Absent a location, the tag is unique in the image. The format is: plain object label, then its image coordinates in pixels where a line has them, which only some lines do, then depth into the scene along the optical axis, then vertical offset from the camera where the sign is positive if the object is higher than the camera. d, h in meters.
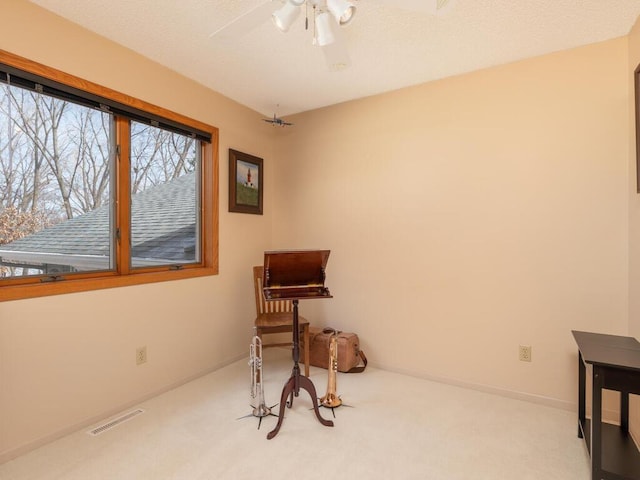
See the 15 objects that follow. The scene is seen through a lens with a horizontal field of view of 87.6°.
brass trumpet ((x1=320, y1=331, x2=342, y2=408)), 2.41 -1.08
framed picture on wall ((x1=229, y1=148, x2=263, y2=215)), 3.31 +0.60
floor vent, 2.14 -1.22
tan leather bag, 3.03 -1.04
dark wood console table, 1.55 -0.74
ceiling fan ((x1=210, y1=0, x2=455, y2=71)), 1.49 +1.05
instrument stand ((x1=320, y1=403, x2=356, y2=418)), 2.37 -1.22
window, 1.97 +0.39
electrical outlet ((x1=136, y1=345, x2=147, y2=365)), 2.51 -0.87
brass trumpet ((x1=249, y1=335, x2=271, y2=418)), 2.29 -1.03
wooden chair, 2.92 -0.72
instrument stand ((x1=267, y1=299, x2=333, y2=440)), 2.20 -0.98
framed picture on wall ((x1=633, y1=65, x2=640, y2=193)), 1.95 +0.77
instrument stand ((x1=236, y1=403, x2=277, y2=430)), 2.31 -1.20
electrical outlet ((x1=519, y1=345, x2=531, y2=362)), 2.55 -0.87
